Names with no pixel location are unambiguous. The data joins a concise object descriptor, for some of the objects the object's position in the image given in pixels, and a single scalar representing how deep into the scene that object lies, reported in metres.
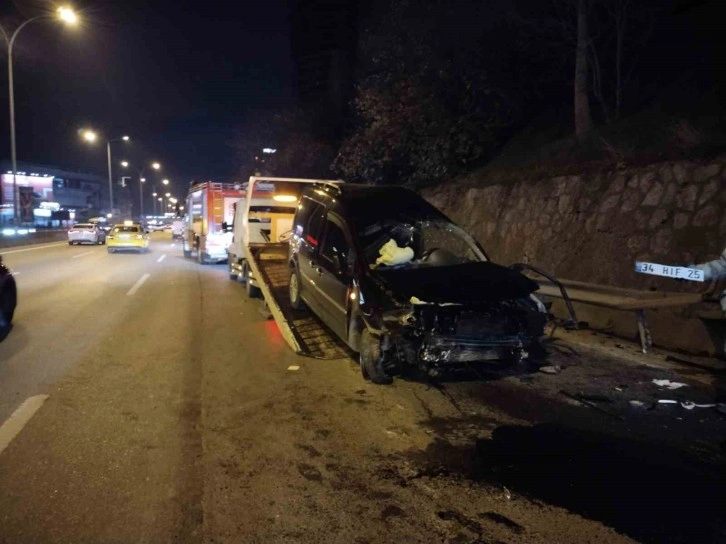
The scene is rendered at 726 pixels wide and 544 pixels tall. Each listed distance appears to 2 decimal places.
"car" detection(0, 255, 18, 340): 9.41
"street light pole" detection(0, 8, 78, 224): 22.48
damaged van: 6.29
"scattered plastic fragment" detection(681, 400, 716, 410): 6.24
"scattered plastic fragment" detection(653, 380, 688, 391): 6.91
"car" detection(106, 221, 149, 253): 29.77
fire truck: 20.69
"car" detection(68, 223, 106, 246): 36.66
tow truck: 8.59
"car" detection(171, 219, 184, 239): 47.84
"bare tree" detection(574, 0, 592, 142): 13.15
